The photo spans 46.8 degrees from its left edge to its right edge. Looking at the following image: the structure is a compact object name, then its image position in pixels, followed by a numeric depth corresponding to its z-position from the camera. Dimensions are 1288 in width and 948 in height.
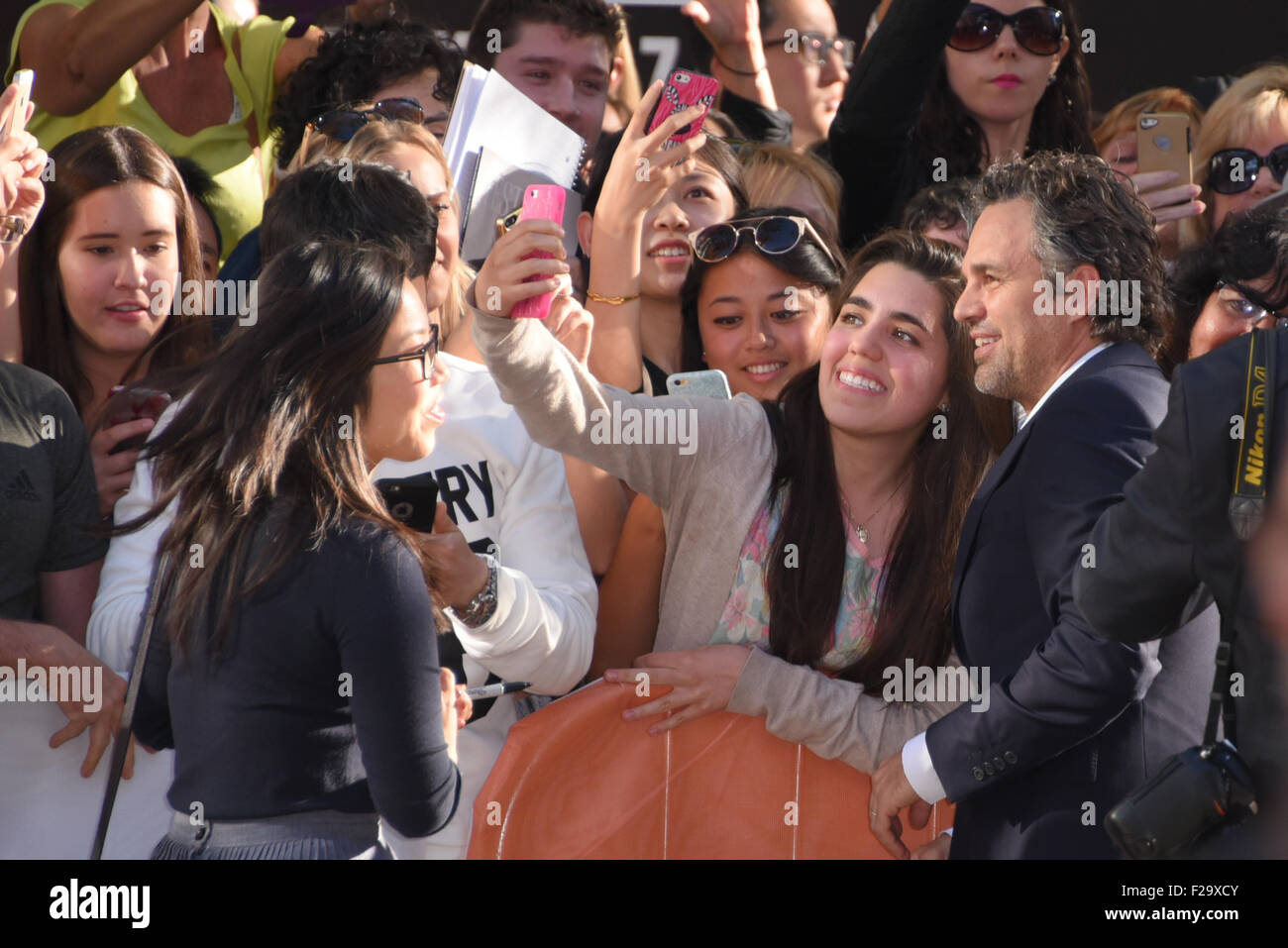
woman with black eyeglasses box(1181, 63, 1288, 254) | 4.14
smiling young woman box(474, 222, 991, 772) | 2.89
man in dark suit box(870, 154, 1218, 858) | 2.48
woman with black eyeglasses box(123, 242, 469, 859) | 2.09
